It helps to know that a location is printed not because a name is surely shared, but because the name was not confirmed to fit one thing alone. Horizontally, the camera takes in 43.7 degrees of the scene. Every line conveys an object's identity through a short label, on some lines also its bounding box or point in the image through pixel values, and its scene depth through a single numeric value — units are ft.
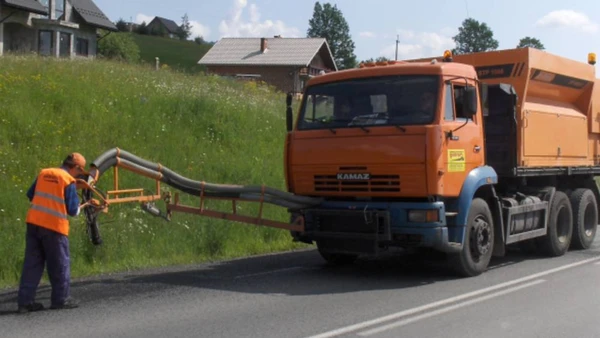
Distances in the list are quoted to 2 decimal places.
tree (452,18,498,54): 305.32
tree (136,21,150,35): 369.73
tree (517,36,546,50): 254.08
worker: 25.98
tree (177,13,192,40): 448.24
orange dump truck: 31.35
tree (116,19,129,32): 342.95
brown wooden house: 182.70
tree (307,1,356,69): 379.76
